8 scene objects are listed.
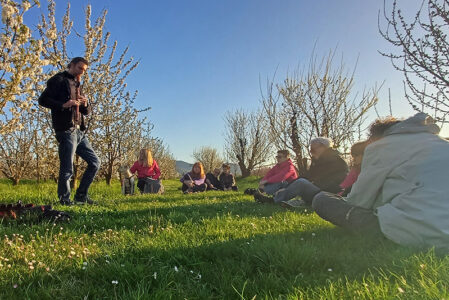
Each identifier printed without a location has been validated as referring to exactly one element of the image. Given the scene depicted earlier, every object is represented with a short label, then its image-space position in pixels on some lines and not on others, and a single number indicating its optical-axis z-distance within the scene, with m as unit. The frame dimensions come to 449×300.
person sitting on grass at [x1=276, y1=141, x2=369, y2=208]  4.71
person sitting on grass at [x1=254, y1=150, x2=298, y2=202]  8.82
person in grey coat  2.32
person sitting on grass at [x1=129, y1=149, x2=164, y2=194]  10.39
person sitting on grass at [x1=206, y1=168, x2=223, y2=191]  12.30
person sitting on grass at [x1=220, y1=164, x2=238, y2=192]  12.70
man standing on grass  5.16
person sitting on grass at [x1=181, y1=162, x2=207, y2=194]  11.30
